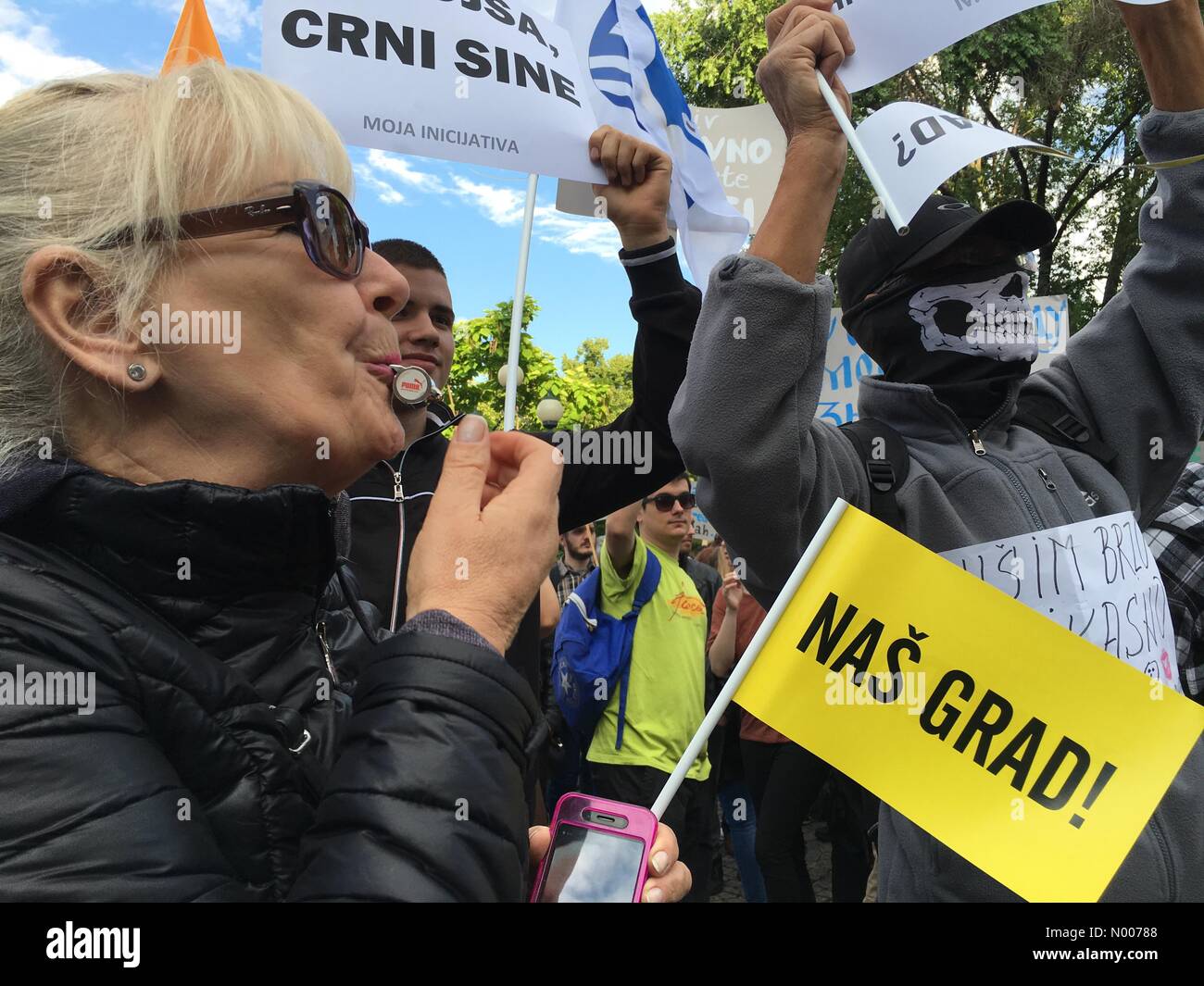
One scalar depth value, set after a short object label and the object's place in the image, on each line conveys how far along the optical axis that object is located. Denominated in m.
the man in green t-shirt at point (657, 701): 4.56
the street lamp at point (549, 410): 7.46
